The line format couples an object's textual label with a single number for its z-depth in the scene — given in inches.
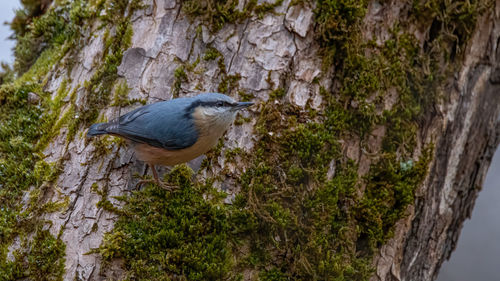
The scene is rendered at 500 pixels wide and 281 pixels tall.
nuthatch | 218.1
